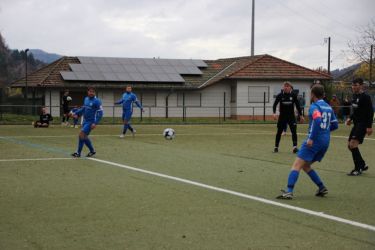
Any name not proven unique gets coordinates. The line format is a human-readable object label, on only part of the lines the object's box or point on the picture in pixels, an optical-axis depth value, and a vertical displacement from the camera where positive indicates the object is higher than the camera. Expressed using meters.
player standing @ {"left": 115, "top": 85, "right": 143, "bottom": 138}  22.38 +0.08
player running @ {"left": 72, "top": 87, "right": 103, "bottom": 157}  14.78 -0.24
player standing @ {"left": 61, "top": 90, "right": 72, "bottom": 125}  32.28 +0.10
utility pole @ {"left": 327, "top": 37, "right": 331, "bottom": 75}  66.69 +5.85
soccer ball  21.38 -0.92
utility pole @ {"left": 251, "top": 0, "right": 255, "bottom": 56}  53.45 +7.61
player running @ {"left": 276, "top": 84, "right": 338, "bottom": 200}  8.95 -0.45
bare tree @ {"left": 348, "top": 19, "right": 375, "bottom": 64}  58.69 +5.22
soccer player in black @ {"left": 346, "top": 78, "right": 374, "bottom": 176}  12.09 -0.32
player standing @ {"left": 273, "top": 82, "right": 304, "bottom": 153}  16.88 -0.05
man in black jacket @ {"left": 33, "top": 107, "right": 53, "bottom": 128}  30.32 -0.76
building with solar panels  46.28 +1.93
